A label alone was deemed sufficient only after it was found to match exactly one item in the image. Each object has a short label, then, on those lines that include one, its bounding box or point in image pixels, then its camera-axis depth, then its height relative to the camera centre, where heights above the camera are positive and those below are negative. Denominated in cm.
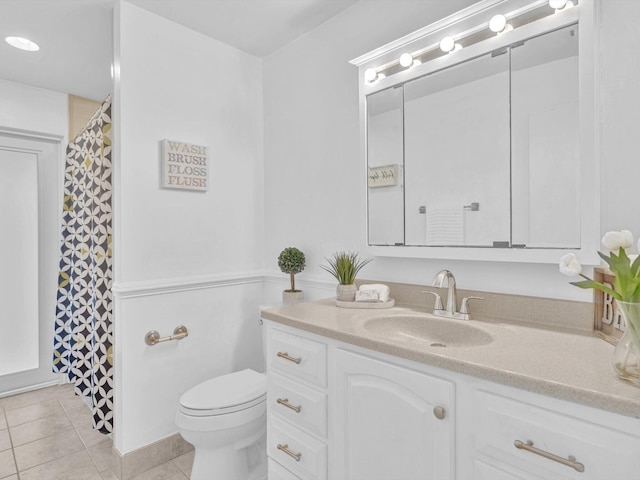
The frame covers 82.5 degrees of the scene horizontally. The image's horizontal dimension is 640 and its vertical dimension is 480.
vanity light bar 126 +78
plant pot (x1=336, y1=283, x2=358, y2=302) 169 -26
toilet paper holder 195 -54
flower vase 78 -25
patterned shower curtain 202 -23
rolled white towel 163 -24
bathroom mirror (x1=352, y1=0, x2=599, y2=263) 120 +35
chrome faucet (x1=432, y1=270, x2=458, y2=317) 143 -19
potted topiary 208 -17
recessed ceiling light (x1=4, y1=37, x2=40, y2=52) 222 +122
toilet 160 -84
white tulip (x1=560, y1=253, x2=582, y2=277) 87 -7
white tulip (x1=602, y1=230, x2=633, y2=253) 82 -1
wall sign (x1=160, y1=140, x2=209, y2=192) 201 +42
